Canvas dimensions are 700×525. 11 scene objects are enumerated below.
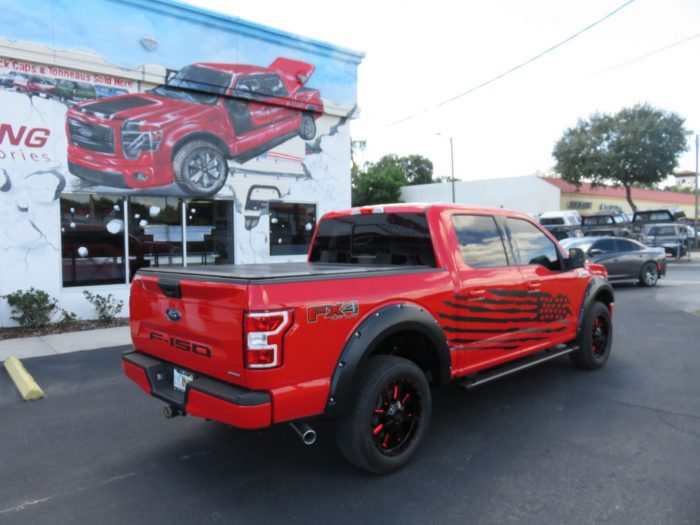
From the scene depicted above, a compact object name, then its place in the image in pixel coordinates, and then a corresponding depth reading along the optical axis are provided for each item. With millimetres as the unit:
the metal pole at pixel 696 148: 31736
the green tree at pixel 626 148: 35531
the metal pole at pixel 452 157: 35800
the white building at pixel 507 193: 39312
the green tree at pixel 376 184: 50125
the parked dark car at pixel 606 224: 22994
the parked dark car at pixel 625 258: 14266
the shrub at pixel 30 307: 8406
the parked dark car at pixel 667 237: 24562
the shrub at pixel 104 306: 9275
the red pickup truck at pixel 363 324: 2977
